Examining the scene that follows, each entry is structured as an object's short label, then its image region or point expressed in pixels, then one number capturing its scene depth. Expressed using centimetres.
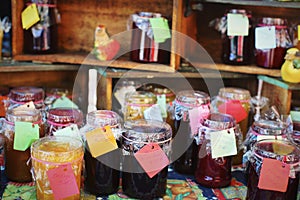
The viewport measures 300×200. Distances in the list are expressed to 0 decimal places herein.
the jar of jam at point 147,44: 184
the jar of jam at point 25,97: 177
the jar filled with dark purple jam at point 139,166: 143
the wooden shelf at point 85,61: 183
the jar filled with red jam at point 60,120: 153
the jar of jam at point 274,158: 137
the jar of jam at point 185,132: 166
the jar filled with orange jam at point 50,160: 134
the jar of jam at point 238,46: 189
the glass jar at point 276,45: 184
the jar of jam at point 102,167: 146
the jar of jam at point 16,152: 152
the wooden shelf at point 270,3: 173
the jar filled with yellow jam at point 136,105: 172
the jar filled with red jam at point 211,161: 155
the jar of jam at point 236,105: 178
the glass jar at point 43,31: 193
